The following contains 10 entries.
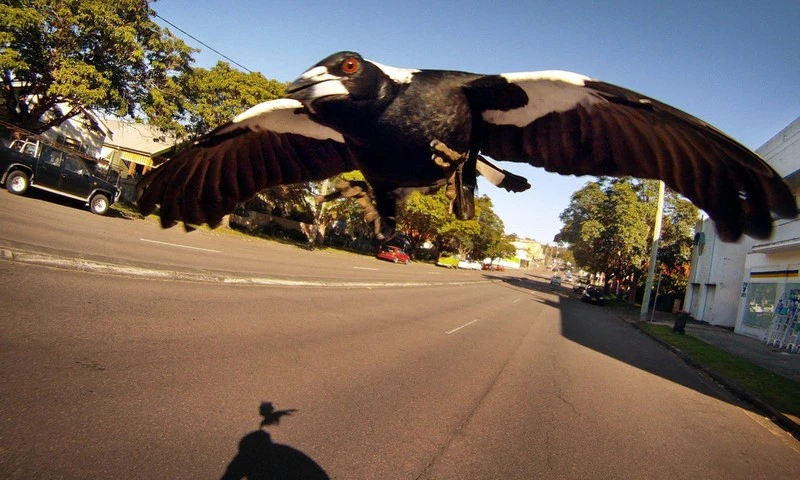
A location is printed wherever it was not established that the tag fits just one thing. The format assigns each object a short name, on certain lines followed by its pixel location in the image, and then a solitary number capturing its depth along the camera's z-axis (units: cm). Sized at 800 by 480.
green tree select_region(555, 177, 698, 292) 2417
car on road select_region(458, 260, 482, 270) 5551
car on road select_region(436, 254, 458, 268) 5071
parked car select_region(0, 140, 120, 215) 1526
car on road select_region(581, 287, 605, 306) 3078
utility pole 1812
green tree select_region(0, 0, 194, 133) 1822
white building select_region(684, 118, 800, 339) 1419
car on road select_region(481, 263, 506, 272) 7674
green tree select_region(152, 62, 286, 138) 2147
